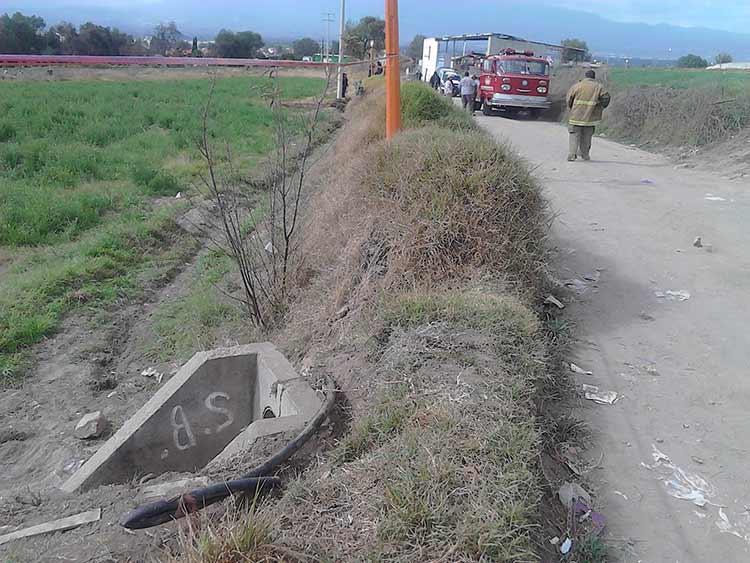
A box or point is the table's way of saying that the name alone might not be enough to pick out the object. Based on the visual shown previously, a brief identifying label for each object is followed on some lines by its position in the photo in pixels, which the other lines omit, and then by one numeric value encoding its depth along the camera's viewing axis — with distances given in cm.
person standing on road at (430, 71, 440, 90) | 3294
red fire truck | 2218
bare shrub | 615
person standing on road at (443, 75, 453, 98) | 2806
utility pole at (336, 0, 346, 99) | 2621
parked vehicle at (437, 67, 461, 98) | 2715
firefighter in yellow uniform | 1216
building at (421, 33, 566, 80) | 3023
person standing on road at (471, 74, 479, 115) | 2256
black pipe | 295
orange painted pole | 712
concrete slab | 418
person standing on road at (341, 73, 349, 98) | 2685
